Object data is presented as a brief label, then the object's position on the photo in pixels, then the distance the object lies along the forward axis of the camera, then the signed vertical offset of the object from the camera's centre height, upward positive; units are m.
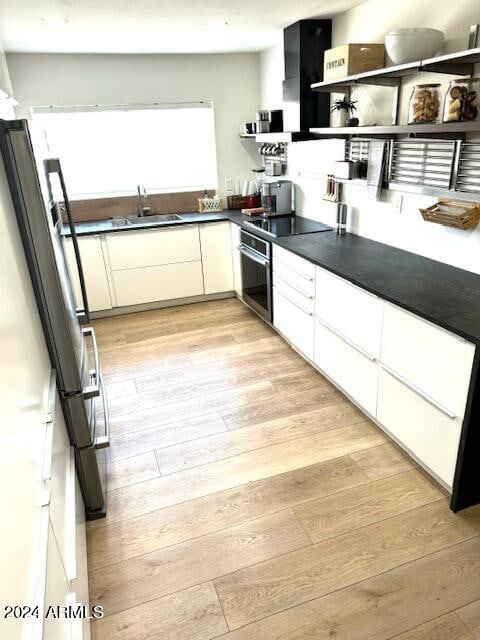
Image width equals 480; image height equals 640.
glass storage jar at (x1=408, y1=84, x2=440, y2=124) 2.37 +0.13
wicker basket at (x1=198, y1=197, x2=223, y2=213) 4.80 -0.64
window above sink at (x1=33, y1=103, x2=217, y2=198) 4.29 -0.01
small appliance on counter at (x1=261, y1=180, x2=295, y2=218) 4.16 -0.53
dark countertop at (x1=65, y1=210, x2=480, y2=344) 1.98 -0.76
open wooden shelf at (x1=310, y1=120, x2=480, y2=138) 2.04 +0.01
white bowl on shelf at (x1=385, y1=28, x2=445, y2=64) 2.31 +0.43
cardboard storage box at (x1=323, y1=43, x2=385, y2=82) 2.76 +0.44
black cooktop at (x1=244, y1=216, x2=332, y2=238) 3.61 -0.71
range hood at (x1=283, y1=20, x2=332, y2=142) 3.38 +0.46
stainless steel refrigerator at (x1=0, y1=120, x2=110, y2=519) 1.57 -0.54
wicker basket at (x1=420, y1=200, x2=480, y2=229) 2.34 -0.43
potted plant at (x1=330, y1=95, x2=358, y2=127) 3.17 +0.16
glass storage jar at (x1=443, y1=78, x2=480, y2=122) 2.15 +0.12
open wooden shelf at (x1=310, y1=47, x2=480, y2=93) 2.06 +0.30
